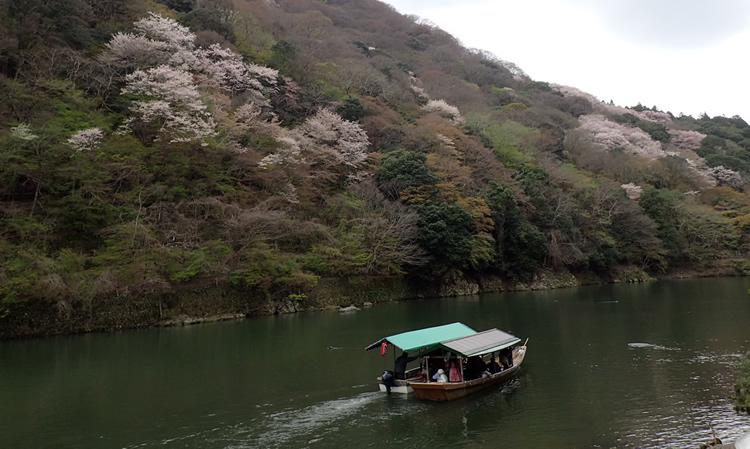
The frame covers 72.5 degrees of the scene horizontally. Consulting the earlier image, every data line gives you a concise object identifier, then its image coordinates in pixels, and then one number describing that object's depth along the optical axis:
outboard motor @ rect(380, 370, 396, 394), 13.73
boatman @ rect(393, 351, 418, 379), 14.28
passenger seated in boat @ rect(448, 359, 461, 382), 13.93
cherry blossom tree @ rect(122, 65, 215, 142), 31.92
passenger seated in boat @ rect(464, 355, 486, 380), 14.62
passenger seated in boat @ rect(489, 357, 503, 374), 15.12
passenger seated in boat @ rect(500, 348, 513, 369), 15.88
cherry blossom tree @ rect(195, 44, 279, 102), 41.08
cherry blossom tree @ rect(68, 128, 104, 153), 27.64
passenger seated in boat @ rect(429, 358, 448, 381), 14.64
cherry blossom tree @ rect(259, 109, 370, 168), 37.22
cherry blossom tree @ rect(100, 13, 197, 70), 35.44
